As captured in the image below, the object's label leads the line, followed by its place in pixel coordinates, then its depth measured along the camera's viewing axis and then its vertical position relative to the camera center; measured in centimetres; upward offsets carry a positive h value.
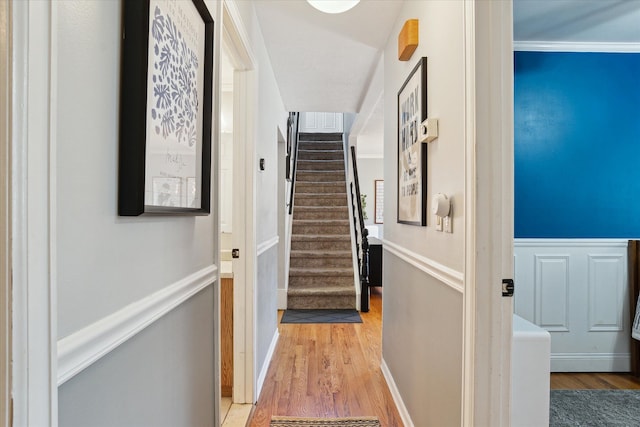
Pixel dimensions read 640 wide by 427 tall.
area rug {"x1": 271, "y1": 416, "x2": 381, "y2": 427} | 202 -117
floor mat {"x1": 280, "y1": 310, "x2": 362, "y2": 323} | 400 -117
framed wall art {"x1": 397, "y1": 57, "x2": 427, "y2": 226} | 171 +33
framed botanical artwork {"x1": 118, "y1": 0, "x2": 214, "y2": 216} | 76 +26
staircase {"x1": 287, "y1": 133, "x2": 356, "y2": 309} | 447 -31
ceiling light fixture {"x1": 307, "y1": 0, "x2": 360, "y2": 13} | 182 +104
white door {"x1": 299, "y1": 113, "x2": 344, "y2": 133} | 779 +192
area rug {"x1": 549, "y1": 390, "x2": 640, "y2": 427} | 209 -117
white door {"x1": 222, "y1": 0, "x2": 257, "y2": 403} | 219 -14
